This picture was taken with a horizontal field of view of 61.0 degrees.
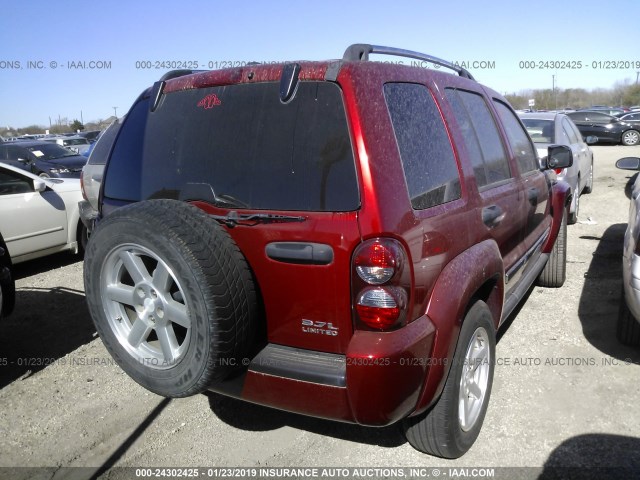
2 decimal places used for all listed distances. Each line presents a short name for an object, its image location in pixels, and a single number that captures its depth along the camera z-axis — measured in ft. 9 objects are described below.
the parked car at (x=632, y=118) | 71.77
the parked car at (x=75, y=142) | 73.24
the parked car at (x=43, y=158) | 41.78
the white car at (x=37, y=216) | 19.93
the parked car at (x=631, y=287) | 11.12
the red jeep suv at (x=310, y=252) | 7.02
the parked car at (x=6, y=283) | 12.76
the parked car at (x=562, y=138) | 24.57
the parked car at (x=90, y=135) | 89.70
